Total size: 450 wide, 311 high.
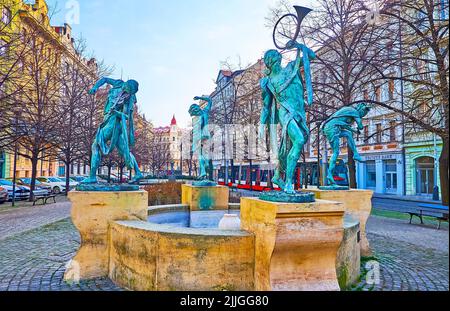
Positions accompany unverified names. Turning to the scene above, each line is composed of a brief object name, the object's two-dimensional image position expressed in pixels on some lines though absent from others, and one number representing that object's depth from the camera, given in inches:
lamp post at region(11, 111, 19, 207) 590.7
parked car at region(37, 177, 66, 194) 1181.2
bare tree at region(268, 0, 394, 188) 586.1
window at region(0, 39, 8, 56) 519.0
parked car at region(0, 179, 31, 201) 872.9
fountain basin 168.4
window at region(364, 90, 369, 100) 638.0
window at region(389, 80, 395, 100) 605.8
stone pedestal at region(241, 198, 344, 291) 142.5
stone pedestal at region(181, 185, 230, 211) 335.6
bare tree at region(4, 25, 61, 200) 635.5
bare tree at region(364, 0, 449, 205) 454.9
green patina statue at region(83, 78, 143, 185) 232.8
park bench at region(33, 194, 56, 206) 789.4
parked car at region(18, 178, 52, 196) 1021.5
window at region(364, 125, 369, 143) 1001.5
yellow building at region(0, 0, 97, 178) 561.3
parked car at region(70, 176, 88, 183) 1394.1
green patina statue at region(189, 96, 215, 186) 363.7
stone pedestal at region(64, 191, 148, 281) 207.6
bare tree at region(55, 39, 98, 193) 849.5
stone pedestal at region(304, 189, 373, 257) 270.5
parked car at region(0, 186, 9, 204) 796.6
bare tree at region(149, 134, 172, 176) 1955.7
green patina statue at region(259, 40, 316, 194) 166.6
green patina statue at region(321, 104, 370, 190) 286.4
